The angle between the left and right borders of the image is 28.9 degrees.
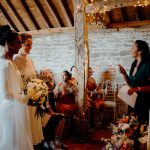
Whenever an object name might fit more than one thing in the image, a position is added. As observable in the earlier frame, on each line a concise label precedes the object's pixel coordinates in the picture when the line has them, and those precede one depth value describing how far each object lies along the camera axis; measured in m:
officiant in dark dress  5.28
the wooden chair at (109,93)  7.91
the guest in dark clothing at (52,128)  4.47
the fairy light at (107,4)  5.98
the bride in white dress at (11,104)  3.40
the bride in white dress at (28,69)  3.96
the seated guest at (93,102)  6.96
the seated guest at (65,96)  6.07
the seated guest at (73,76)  6.29
